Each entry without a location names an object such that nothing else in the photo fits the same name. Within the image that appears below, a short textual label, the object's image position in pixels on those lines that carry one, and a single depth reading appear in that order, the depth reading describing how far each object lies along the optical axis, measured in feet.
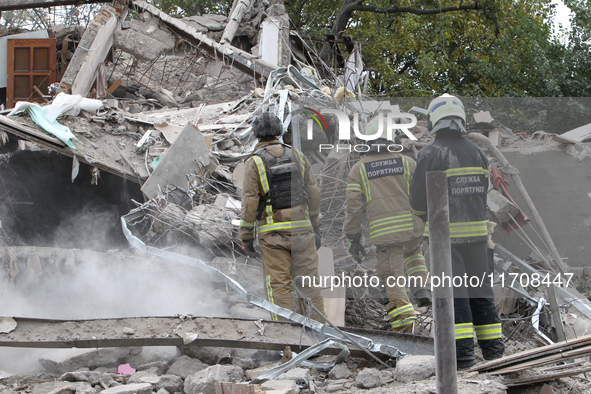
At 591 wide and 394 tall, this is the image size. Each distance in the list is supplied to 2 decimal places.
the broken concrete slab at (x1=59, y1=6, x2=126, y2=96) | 57.52
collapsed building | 23.54
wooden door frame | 68.69
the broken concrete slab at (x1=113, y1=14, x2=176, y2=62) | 63.31
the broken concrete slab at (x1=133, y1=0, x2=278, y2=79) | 66.28
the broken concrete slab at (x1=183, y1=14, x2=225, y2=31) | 82.69
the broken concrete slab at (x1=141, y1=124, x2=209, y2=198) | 41.14
